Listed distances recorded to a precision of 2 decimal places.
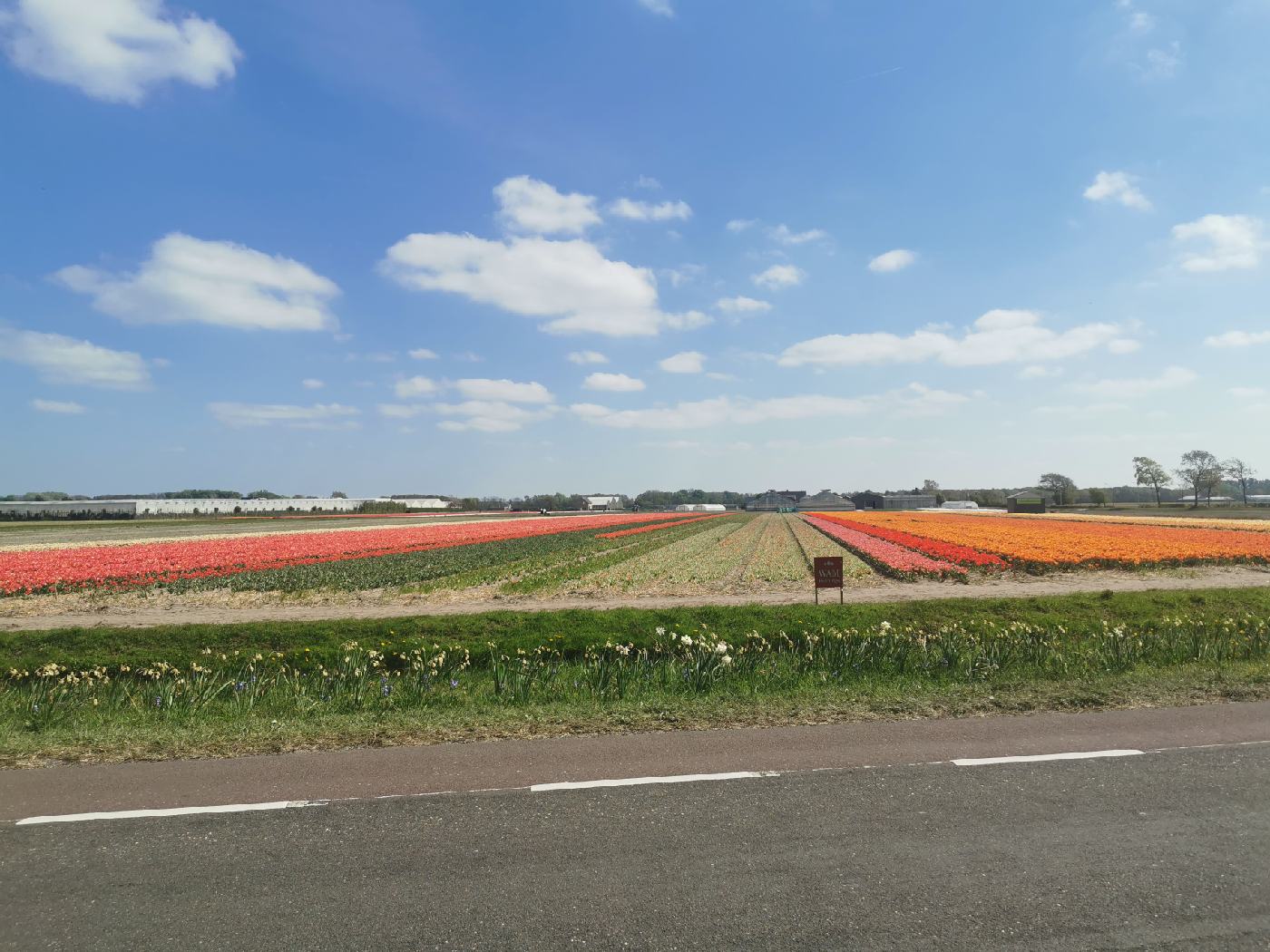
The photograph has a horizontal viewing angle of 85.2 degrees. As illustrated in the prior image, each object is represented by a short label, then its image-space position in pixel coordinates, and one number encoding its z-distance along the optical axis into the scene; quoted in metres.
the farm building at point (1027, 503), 109.19
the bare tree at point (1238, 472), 152.77
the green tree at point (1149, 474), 162.12
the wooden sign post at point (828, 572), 17.19
